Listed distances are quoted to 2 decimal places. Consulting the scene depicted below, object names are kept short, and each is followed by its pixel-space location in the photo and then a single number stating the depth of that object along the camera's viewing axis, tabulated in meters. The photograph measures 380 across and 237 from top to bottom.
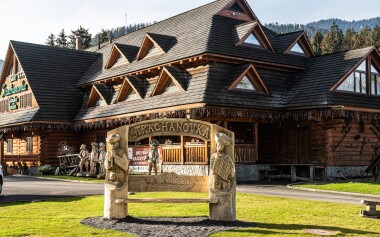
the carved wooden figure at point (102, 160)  26.84
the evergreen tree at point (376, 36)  116.25
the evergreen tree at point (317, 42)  111.61
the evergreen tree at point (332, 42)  115.19
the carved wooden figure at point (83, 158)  30.61
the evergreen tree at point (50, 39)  85.66
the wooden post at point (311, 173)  26.03
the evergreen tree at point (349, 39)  124.28
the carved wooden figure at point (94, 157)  29.41
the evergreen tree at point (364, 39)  118.28
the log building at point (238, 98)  27.00
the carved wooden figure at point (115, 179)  12.30
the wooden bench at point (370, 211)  12.50
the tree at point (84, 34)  78.04
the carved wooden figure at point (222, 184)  11.96
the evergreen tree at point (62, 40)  84.94
